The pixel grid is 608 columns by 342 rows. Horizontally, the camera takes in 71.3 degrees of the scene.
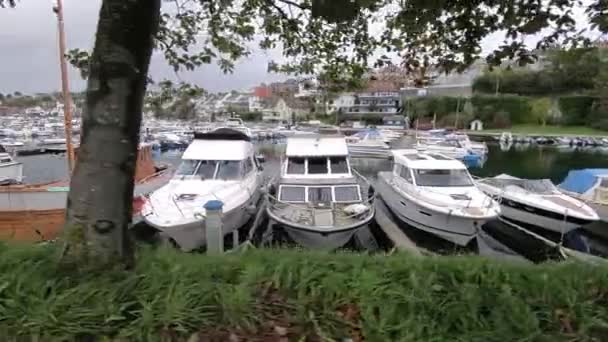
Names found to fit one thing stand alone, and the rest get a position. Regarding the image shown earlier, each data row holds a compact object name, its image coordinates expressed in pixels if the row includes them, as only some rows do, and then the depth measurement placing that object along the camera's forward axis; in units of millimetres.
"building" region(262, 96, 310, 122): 96312
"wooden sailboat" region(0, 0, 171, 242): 10992
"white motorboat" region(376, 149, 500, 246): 12500
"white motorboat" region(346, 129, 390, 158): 34262
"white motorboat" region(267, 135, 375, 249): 11180
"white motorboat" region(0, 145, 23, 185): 24891
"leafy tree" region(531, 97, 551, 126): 81688
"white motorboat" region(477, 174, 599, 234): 13570
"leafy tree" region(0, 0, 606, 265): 2932
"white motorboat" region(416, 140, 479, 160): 36500
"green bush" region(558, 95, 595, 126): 76875
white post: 8445
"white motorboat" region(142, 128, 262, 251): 10789
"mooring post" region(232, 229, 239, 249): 11474
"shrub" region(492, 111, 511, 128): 81062
